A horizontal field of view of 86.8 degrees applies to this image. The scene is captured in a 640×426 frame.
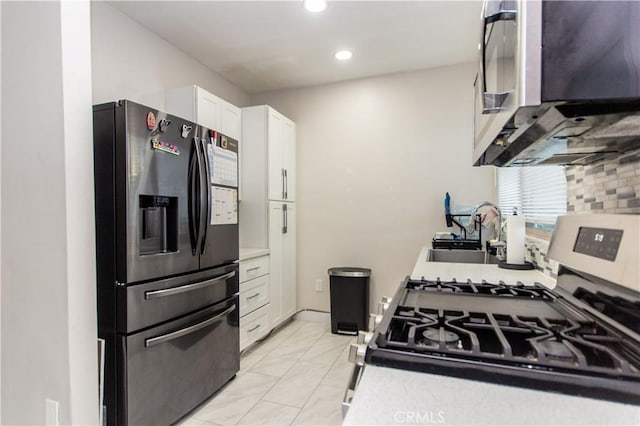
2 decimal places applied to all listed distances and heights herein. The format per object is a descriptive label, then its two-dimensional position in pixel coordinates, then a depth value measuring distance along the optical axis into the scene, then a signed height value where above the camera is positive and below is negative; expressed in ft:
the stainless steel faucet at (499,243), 6.36 -0.72
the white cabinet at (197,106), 8.30 +2.59
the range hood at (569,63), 1.91 +0.83
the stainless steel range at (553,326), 1.81 -0.90
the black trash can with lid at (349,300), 10.82 -2.98
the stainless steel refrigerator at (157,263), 5.15 -0.93
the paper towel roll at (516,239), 5.56 -0.54
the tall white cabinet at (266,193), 10.28 +0.47
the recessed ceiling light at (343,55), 9.61 +4.41
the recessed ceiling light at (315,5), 7.22 +4.39
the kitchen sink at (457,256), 7.94 -1.16
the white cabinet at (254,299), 8.74 -2.51
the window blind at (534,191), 5.39 +0.32
